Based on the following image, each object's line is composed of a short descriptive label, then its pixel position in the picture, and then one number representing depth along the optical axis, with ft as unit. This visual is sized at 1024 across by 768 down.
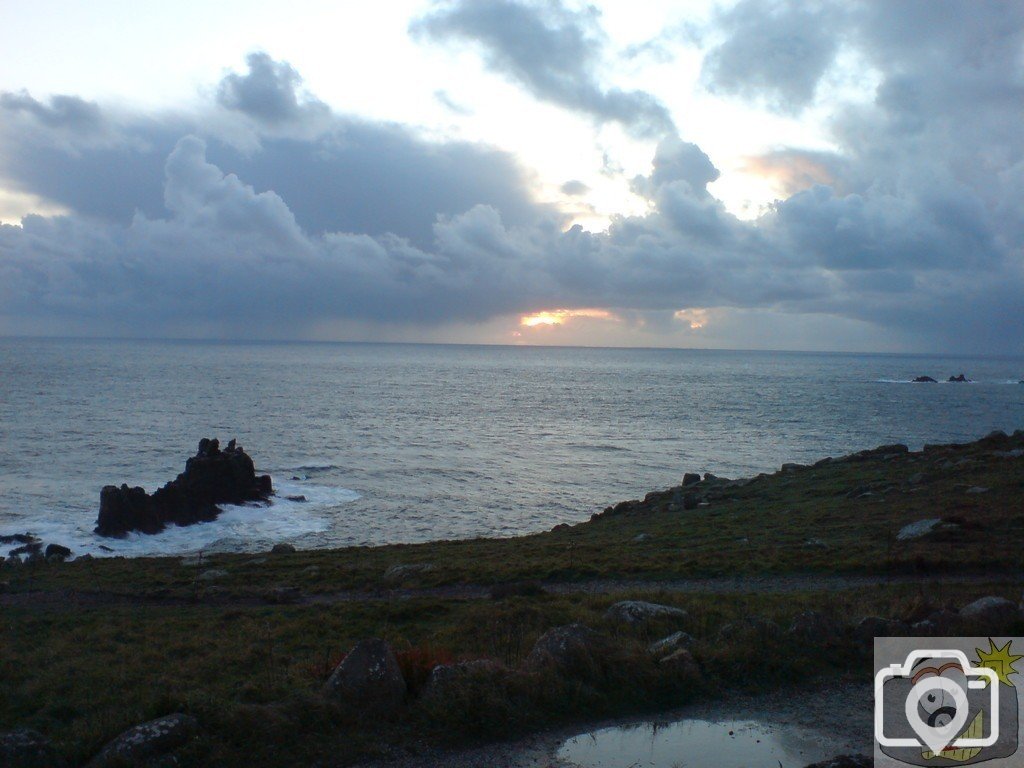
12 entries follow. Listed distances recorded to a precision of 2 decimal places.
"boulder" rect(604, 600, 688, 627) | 49.39
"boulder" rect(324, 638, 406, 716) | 35.17
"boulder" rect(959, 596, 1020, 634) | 43.32
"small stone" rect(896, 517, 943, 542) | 80.33
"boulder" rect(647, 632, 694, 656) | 41.59
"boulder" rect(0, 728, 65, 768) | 29.94
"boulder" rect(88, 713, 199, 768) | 29.99
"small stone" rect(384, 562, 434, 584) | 77.00
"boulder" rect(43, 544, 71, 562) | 110.22
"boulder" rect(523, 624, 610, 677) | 38.65
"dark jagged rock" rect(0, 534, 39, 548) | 122.42
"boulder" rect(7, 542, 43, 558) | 109.44
